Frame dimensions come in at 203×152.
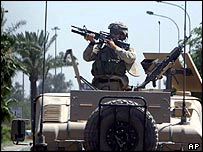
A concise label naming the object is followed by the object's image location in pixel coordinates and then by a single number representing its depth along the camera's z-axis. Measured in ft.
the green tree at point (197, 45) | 181.06
